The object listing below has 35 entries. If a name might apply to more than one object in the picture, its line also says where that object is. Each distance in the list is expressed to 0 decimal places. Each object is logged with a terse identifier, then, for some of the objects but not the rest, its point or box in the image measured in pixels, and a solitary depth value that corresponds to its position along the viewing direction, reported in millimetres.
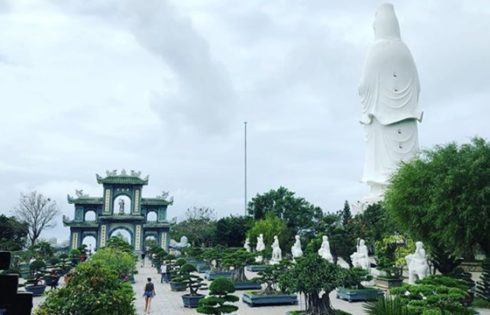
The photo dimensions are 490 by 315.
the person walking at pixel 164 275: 28394
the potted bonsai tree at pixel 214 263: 28234
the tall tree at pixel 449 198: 17797
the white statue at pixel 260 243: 39019
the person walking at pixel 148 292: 16906
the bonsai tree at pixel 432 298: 9766
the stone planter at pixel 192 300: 18266
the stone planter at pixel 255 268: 33512
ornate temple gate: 49500
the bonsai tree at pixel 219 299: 12938
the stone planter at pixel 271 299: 18031
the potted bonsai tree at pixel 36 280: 21788
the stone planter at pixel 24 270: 30941
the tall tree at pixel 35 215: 50031
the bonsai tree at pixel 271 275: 19078
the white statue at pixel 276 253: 33438
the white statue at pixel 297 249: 31125
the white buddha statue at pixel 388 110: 44062
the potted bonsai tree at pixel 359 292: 18597
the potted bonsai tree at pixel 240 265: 23516
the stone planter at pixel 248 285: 23436
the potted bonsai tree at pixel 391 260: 22297
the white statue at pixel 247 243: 43406
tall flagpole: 54156
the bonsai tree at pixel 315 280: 14008
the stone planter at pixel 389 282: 22031
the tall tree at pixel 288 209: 45812
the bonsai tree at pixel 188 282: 18328
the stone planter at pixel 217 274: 28039
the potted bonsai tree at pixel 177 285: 23438
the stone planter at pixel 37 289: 21520
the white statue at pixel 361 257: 25766
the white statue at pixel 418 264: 16297
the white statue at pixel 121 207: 50562
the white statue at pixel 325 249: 25545
